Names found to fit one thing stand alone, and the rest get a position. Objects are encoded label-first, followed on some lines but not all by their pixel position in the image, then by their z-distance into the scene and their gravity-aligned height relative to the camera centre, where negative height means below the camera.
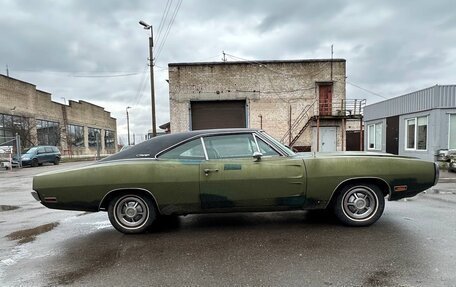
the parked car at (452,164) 12.09 -1.34
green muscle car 4.24 -0.67
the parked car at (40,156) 21.49 -1.47
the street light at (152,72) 20.14 +3.98
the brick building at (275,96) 25.84 +2.98
